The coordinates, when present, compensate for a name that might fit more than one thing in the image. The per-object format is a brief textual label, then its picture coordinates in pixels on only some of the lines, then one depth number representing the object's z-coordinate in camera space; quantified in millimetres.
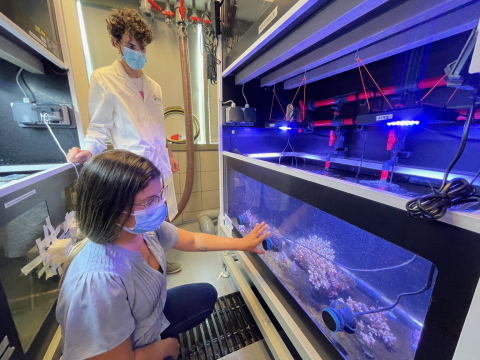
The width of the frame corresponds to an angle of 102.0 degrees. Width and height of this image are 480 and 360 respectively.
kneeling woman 476
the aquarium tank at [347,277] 555
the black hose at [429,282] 379
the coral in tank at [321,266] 718
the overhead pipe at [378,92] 690
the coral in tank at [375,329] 555
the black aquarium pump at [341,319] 561
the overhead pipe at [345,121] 626
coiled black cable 304
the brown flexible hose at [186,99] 1656
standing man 1045
